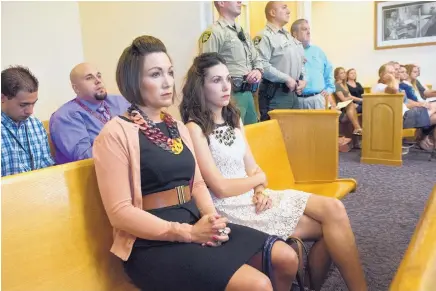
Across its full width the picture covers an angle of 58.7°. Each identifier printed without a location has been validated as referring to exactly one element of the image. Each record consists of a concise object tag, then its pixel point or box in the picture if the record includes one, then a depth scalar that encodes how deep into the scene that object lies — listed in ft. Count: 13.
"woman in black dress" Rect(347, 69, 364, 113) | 20.39
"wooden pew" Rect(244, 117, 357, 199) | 6.99
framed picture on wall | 20.80
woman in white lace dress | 5.00
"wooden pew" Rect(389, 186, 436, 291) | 1.54
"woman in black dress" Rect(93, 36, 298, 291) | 3.76
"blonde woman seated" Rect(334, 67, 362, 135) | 17.75
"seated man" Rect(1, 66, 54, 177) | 5.70
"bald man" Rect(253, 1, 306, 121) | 10.22
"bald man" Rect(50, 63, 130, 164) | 6.50
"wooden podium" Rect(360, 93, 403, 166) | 14.17
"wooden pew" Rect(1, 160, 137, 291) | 3.56
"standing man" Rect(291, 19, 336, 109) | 11.47
